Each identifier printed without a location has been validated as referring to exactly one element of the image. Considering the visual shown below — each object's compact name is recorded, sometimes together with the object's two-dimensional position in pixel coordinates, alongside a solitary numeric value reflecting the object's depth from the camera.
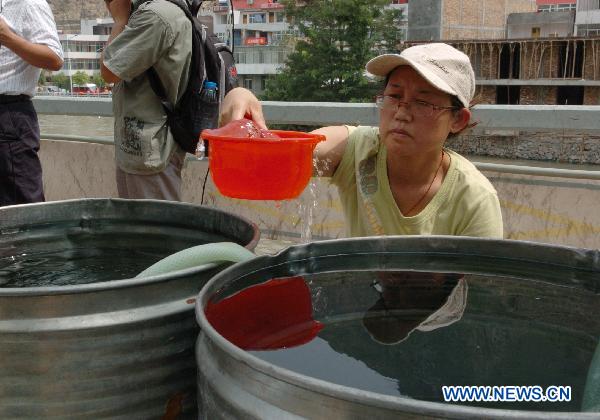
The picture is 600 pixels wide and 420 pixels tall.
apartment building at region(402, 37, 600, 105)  55.72
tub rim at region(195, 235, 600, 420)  0.76
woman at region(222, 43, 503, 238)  2.17
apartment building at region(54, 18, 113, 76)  122.00
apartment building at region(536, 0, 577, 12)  69.38
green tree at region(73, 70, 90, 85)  114.00
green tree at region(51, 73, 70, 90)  109.15
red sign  87.94
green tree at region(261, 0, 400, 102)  56.38
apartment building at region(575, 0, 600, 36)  59.97
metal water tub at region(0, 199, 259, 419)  1.17
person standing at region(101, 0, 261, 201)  3.28
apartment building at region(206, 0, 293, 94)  78.38
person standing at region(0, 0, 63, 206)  3.75
